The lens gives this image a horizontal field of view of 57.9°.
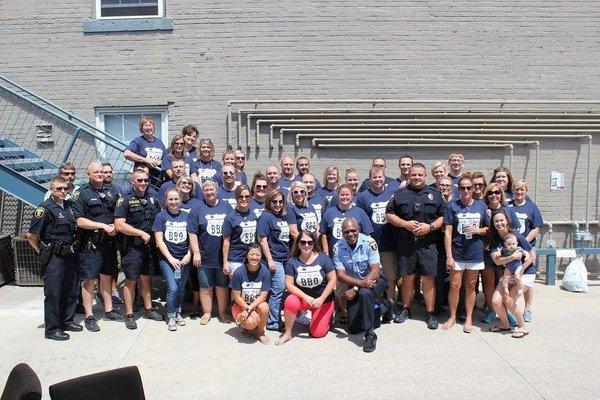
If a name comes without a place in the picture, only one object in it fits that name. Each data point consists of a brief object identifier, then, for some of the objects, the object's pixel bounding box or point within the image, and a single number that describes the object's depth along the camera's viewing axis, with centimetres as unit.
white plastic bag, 740
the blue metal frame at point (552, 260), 771
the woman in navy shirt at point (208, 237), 583
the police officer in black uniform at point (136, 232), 578
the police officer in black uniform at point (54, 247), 541
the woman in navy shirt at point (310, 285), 547
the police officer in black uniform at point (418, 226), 580
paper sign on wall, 848
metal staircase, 843
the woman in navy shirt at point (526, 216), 600
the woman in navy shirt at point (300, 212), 594
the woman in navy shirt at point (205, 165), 664
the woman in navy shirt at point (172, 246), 575
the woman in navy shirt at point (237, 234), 582
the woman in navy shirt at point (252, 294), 539
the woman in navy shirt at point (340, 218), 589
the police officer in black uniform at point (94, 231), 575
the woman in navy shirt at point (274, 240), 579
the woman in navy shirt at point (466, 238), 570
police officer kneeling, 550
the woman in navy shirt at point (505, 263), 553
